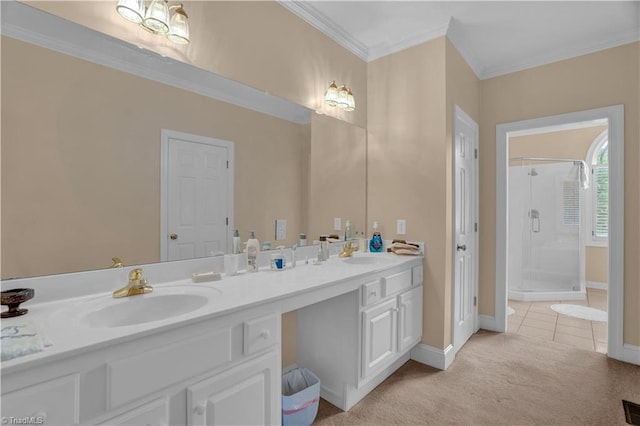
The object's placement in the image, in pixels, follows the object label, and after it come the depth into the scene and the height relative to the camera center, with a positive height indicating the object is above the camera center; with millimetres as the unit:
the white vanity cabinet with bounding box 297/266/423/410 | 1838 -768
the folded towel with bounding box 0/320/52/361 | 753 -333
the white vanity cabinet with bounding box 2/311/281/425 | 770 -493
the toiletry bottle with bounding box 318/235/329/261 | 2270 -263
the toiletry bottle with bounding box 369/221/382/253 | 2645 -229
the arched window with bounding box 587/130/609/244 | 4484 +451
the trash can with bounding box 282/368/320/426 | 1635 -1021
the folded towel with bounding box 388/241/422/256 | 2432 -257
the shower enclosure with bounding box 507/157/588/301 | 4215 -174
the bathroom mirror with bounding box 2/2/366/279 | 1123 +240
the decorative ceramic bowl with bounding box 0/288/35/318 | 1012 -284
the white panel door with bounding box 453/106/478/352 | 2553 -103
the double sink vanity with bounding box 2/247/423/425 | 807 -435
